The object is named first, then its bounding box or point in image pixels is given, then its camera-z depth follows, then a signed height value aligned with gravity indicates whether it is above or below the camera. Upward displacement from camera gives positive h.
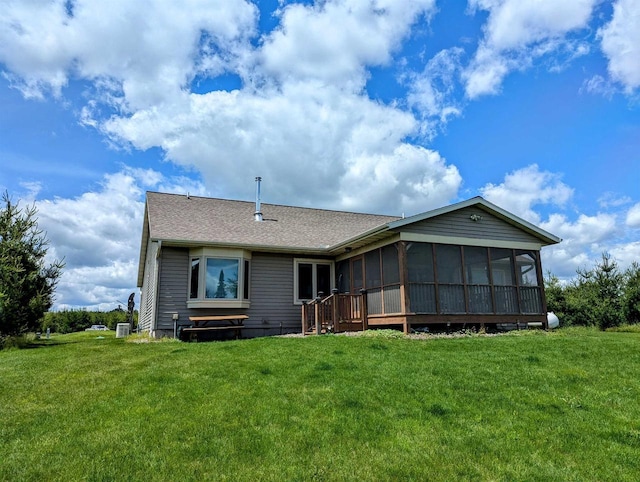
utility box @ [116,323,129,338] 20.72 -0.11
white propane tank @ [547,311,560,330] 17.40 +0.00
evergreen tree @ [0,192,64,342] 13.56 +1.76
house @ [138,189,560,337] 12.48 +1.67
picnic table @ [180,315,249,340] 12.84 +0.09
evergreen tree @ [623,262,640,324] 17.72 +0.89
